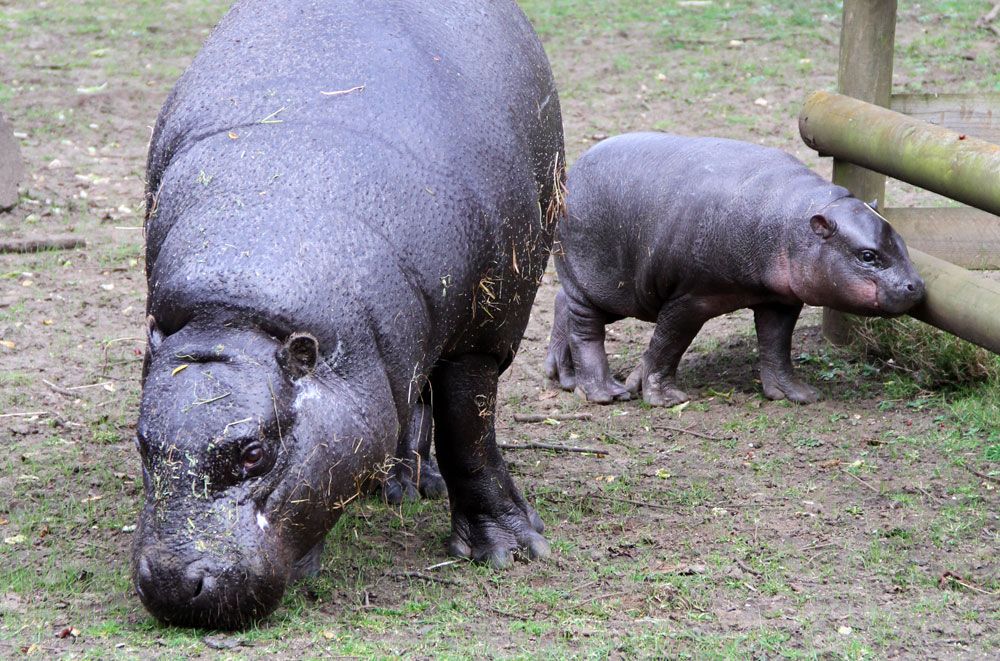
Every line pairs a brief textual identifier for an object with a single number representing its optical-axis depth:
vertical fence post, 13.25
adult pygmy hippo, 6.59
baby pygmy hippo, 12.23
